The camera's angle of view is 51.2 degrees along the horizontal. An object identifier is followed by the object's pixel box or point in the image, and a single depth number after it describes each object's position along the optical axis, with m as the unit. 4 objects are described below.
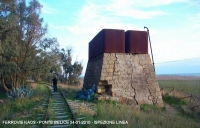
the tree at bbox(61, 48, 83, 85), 45.94
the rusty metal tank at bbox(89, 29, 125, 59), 14.19
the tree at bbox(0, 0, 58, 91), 17.58
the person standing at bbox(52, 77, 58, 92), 19.16
